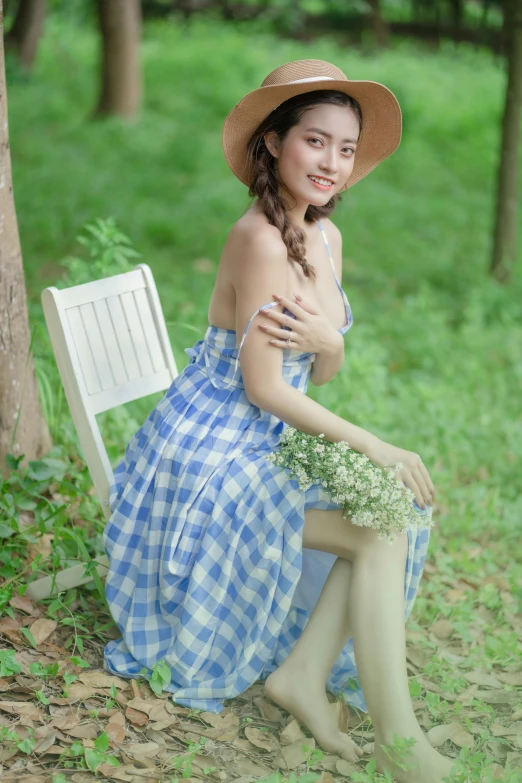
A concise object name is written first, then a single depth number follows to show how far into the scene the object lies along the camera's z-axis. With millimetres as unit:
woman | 2230
